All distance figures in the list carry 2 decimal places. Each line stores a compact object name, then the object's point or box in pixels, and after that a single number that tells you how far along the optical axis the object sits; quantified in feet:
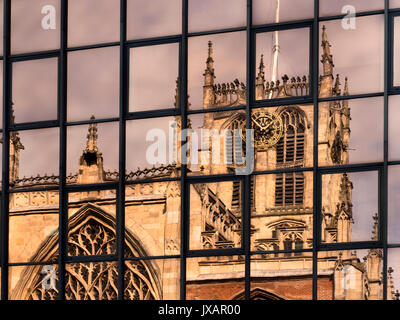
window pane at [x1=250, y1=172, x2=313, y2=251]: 65.26
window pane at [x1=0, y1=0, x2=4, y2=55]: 72.54
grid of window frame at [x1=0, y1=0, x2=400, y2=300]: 64.95
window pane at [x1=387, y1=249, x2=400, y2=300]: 63.21
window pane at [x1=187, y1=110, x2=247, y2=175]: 67.36
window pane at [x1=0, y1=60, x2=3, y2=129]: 71.90
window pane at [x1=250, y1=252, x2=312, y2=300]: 65.00
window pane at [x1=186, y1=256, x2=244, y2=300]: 66.18
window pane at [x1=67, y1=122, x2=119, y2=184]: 69.00
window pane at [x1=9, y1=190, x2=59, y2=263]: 69.56
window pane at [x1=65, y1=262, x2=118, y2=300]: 68.51
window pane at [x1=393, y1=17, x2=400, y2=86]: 65.05
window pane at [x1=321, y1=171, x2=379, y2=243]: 64.28
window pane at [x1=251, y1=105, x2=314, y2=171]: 65.92
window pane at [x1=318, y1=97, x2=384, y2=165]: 64.80
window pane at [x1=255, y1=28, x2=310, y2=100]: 66.59
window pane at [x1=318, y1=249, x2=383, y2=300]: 63.62
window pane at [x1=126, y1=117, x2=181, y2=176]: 68.23
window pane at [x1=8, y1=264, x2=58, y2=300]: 69.36
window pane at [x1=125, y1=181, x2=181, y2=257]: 67.46
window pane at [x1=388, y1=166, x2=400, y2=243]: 63.82
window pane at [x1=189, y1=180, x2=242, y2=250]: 66.49
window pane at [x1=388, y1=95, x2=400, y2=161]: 64.49
